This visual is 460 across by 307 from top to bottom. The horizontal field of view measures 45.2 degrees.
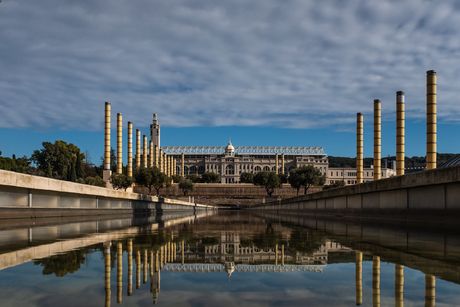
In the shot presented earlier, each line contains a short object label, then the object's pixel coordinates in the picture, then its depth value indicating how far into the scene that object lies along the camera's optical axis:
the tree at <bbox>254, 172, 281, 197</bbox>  118.00
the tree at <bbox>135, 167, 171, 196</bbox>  73.62
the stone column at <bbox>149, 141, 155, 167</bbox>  87.44
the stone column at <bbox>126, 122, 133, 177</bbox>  62.31
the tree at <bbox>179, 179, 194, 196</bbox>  116.13
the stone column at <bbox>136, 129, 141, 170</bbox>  71.50
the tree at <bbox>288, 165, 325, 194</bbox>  83.12
